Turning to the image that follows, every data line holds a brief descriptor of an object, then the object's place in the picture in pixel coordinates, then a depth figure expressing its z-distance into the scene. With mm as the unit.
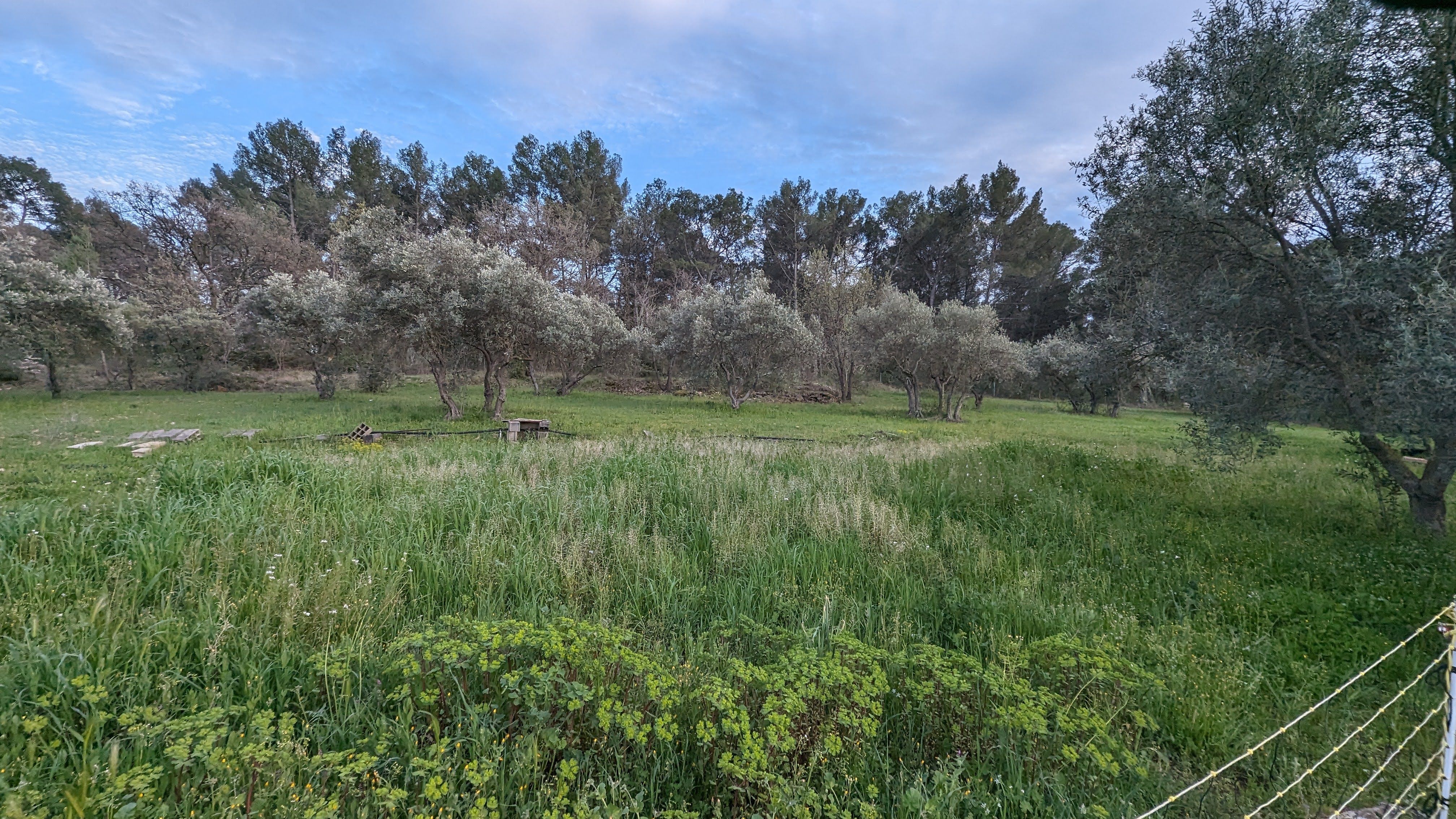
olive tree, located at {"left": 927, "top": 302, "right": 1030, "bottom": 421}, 25266
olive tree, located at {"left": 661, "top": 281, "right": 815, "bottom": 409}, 25359
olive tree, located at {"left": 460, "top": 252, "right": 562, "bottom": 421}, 16391
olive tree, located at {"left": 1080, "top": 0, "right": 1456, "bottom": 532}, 5645
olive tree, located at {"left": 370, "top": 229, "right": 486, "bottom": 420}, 15961
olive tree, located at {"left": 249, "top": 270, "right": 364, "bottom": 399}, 20891
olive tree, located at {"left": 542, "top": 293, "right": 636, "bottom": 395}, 18188
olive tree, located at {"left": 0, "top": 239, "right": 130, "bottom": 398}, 18891
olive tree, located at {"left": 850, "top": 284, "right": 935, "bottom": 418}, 26031
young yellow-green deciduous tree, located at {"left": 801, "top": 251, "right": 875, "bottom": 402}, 34562
